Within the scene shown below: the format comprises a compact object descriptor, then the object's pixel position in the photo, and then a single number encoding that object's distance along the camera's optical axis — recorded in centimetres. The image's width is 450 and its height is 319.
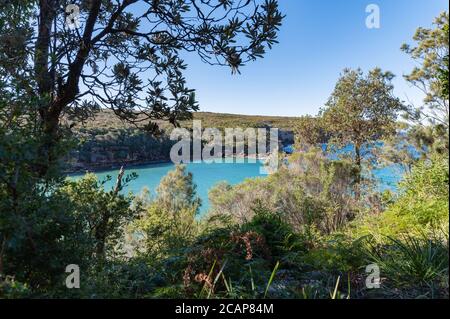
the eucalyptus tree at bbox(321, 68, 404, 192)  1633
